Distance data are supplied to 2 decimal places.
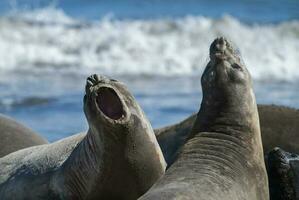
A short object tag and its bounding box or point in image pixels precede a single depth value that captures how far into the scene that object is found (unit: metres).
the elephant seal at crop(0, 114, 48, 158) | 13.91
